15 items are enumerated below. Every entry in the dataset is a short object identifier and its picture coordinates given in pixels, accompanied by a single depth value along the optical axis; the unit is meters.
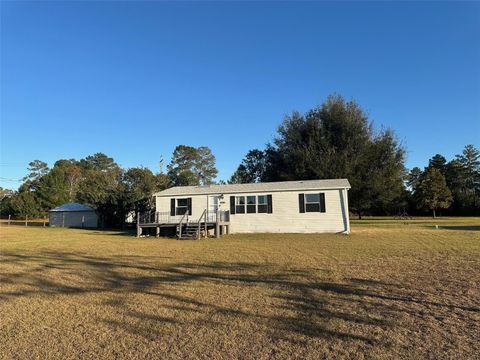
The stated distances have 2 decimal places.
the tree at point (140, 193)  31.81
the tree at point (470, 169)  58.00
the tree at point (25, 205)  43.66
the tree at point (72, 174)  74.88
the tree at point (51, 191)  48.94
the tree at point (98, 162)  92.26
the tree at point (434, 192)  47.50
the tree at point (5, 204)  57.74
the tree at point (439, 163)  60.41
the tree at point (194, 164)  63.69
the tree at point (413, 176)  69.96
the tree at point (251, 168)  52.33
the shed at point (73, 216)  37.23
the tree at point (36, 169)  85.09
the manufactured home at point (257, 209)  21.47
